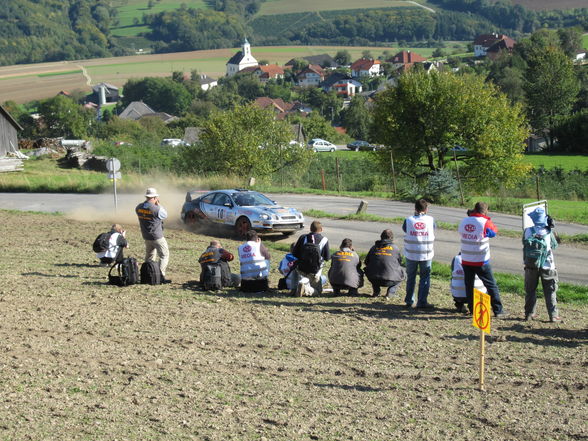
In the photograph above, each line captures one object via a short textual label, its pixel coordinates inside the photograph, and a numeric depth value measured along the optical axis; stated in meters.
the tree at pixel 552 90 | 99.62
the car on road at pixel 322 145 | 85.12
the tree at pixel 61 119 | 110.25
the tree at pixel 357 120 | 116.82
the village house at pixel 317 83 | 196.00
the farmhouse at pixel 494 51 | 192.60
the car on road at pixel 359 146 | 84.56
